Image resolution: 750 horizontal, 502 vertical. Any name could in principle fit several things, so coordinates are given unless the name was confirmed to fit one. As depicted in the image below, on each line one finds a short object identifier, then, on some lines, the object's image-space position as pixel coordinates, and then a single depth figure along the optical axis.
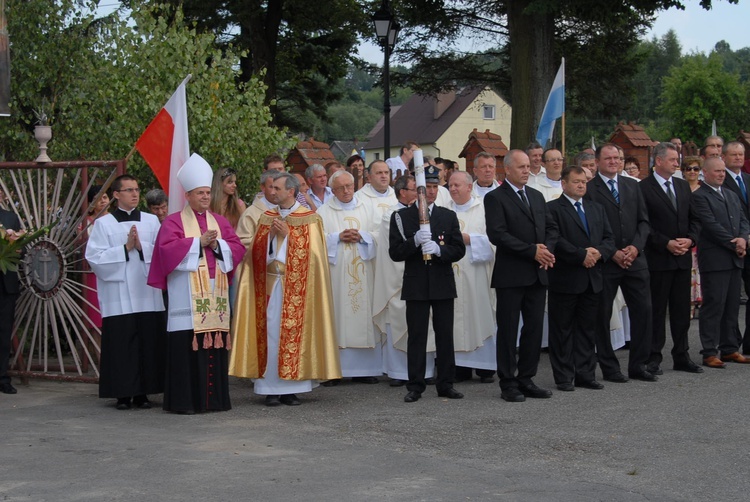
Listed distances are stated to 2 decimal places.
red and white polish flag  10.31
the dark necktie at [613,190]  10.20
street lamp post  18.33
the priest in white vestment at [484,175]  11.05
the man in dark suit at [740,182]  11.53
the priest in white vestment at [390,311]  10.57
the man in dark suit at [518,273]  9.43
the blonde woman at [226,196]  10.41
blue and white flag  14.67
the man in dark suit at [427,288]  9.41
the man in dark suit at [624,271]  10.12
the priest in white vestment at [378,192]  10.98
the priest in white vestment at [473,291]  10.64
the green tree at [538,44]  18.66
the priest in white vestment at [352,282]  10.89
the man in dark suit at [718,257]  10.85
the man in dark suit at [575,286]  9.77
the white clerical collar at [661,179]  10.69
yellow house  71.62
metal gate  10.46
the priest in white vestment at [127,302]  9.39
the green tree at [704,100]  63.62
